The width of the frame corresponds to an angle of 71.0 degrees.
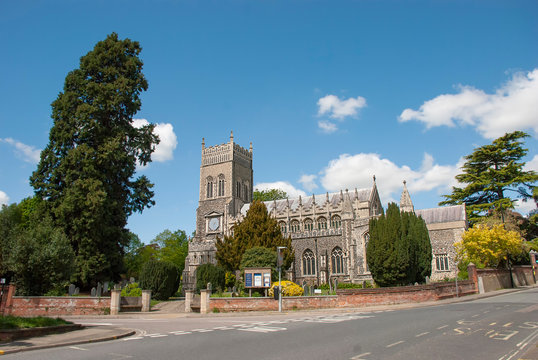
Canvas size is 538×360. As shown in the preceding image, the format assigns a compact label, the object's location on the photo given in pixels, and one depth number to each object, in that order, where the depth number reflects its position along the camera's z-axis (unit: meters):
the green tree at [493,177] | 40.44
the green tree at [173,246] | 62.99
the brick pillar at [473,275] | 28.10
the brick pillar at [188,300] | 22.86
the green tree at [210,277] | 31.25
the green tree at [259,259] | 30.14
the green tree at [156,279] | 28.94
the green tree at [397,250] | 26.73
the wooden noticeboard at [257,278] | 22.33
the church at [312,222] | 38.71
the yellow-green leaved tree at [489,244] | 30.44
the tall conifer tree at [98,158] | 25.84
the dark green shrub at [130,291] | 27.33
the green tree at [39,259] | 20.38
